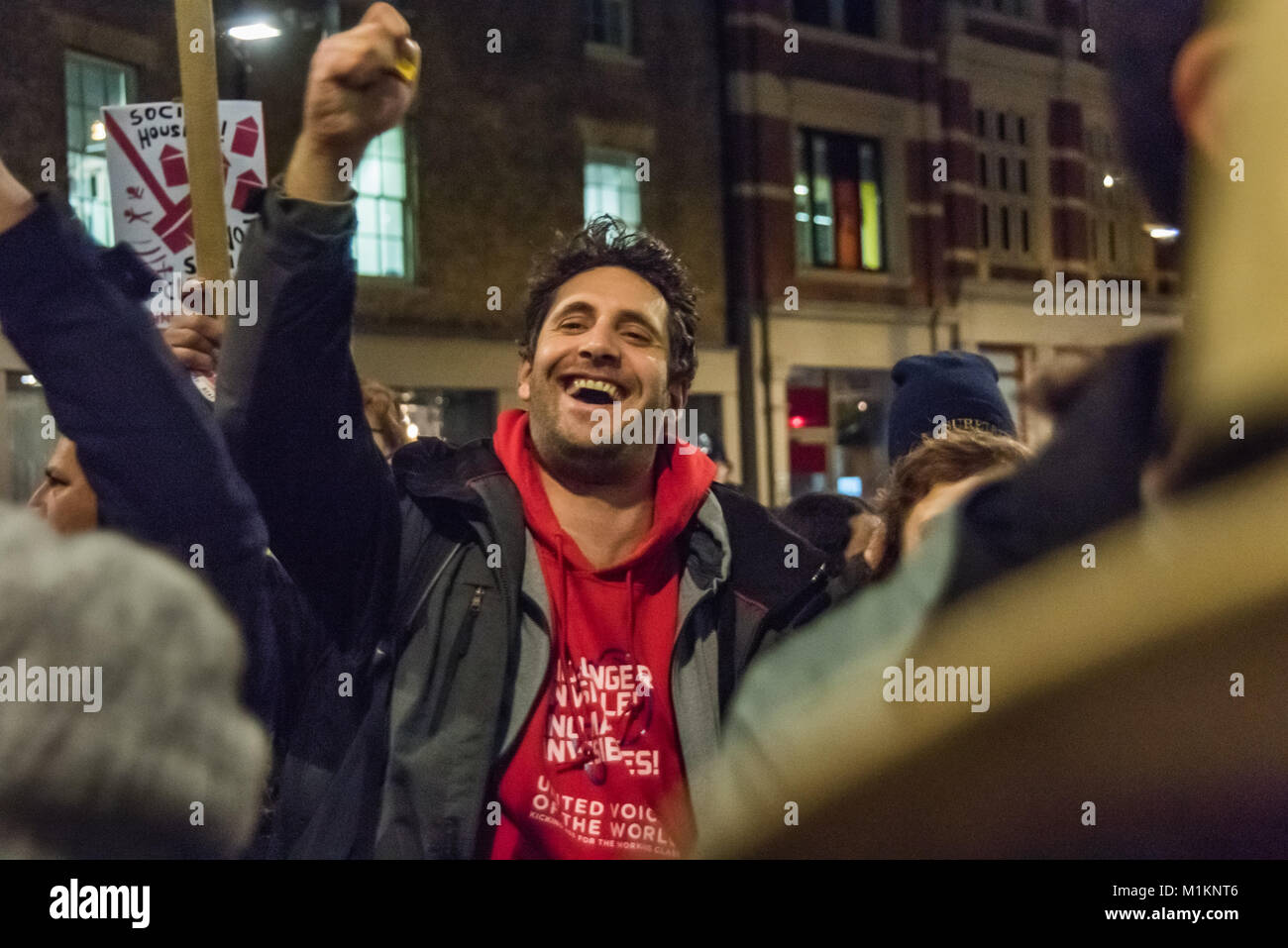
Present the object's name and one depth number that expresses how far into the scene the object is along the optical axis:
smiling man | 2.27
